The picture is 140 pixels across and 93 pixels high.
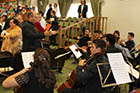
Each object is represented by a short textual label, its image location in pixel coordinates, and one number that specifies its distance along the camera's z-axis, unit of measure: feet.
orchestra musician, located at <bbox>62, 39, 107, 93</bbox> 8.75
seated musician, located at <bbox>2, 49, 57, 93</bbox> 6.85
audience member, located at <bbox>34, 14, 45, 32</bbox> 15.66
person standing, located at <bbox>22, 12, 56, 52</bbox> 13.10
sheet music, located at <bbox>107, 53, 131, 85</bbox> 8.91
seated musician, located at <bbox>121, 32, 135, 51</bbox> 18.48
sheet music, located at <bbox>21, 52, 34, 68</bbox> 9.84
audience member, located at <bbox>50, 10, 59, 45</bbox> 28.50
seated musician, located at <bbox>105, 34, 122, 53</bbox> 12.45
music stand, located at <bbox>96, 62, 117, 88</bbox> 8.61
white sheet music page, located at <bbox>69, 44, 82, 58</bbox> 15.24
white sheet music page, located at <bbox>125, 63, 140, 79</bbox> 9.99
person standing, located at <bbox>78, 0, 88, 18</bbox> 30.83
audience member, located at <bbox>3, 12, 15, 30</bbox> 22.47
